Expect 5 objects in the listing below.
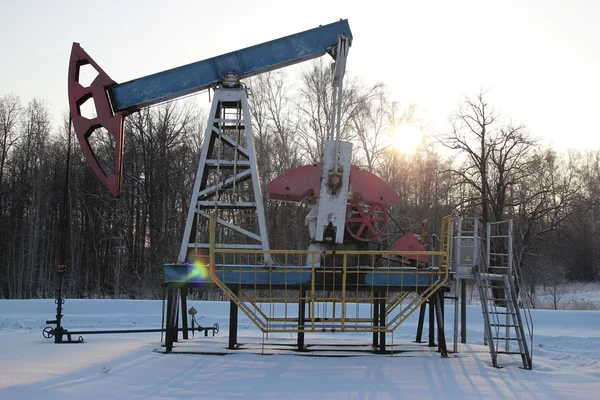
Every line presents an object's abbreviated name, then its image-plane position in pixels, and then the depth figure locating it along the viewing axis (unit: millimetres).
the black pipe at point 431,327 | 10367
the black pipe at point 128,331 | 11205
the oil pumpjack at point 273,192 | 9117
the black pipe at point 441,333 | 9141
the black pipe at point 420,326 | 11234
